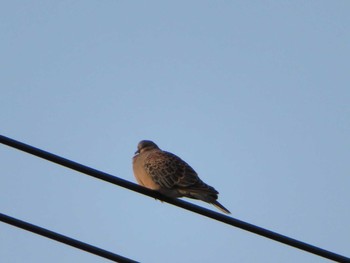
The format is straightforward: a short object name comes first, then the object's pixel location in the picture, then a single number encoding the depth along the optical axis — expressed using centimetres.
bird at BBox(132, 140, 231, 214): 2132
